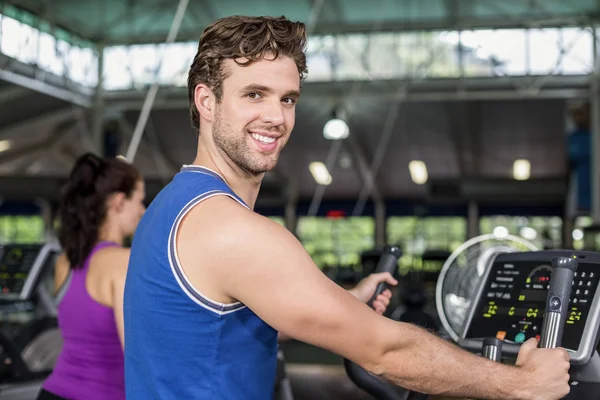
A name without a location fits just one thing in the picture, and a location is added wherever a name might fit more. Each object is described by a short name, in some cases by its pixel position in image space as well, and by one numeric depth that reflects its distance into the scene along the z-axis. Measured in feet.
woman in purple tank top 7.79
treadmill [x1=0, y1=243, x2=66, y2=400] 14.01
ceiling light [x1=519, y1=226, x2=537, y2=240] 60.80
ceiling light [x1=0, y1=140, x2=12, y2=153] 59.57
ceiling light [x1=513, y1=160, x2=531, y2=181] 59.88
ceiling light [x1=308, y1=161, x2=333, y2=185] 64.03
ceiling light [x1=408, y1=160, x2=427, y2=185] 62.08
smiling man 4.14
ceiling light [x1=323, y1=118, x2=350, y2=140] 39.58
